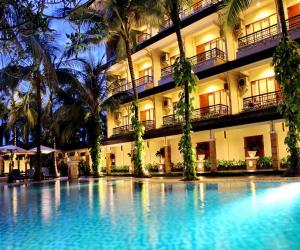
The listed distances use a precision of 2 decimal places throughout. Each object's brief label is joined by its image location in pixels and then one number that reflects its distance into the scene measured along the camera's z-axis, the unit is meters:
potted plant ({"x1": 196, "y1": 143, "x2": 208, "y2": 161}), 25.39
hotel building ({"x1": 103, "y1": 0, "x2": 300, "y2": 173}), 20.33
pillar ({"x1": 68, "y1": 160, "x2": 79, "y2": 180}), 26.36
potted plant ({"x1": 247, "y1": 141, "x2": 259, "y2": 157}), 20.98
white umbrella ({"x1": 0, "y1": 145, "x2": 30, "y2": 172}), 25.36
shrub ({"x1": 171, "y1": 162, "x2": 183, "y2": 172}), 25.04
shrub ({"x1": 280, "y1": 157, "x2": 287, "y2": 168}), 18.62
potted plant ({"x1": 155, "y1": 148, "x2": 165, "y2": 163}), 26.95
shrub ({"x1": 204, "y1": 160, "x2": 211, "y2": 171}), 22.16
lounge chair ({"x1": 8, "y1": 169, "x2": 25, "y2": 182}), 25.39
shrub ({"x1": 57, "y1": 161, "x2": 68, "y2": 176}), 35.16
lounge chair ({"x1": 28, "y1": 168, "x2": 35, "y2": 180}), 27.55
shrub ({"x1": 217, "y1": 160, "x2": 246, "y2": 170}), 21.08
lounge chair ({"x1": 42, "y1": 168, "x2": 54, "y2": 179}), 30.05
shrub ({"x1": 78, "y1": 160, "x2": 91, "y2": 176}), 32.66
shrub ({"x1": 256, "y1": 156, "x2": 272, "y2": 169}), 19.42
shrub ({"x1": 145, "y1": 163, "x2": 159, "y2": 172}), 26.81
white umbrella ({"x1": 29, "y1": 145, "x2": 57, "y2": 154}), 27.12
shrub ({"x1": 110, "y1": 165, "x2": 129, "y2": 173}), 29.80
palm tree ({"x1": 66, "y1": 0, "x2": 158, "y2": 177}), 20.53
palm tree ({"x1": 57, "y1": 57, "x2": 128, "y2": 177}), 25.52
